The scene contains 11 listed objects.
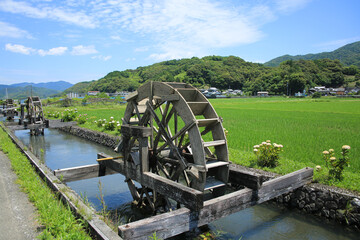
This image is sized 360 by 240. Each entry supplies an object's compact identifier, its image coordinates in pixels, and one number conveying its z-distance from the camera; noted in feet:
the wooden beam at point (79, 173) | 19.69
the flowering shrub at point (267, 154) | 25.22
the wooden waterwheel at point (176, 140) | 16.30
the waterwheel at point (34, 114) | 58.08
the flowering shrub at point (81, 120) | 68.36
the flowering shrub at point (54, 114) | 84.82
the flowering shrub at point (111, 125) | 53.26
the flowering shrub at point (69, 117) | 73.26
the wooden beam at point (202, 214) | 11.03
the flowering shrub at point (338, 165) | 20.83
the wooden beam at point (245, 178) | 15.65
